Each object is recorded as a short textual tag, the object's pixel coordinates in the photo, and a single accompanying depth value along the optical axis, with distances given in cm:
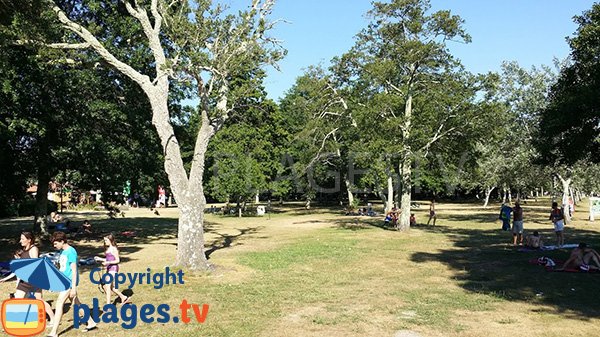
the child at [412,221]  2816
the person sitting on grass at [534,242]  1708
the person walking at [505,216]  2389
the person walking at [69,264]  769
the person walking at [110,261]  895
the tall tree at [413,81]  2219
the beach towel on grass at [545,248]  1684
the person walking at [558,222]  1722
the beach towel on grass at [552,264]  1266
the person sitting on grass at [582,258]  1274
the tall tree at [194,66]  1326
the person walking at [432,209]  2814
